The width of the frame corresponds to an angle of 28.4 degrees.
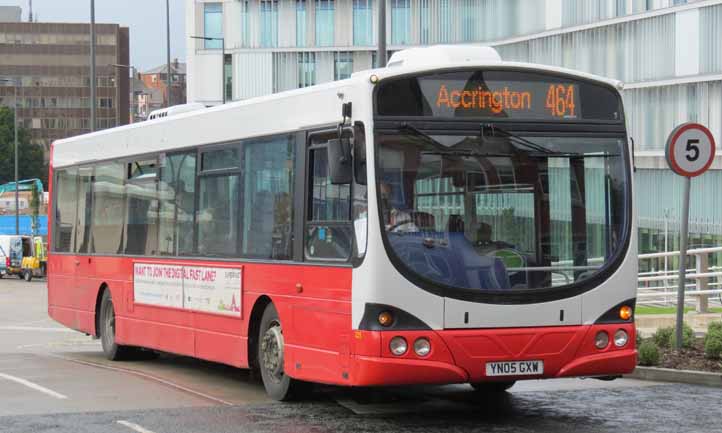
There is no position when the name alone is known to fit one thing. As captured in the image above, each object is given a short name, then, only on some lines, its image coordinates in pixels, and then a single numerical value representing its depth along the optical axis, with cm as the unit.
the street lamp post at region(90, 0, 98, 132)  4111
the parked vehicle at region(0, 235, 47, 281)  7350
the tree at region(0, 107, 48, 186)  15150
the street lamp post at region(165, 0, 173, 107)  6209
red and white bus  1143
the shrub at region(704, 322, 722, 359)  1633
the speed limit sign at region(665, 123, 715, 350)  1664
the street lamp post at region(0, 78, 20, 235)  8452
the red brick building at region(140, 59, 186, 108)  17162
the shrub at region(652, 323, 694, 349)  1755
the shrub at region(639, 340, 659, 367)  1631
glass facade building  5331
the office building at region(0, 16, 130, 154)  17250
